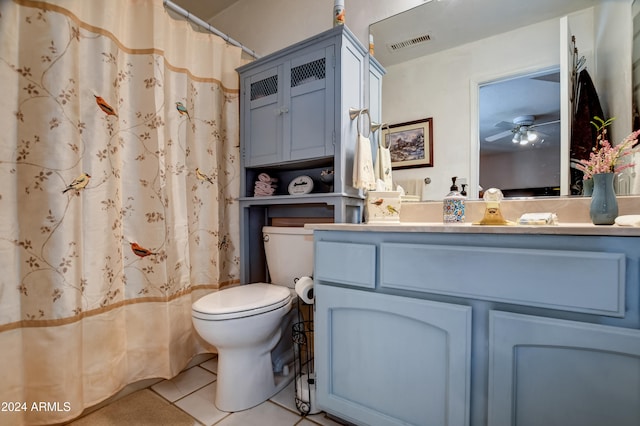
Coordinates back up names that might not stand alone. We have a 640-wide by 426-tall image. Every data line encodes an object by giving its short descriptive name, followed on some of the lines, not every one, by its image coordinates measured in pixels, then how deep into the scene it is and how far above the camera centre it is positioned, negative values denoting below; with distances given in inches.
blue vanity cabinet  27.1 -13.7
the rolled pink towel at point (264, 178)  69.9 +8.0
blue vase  35.9 +1.0
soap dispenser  45.4 +0.1
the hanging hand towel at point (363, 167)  53.4 +8.3
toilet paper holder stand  49.5 -32.8
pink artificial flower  37.1 +7.2
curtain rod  58.4 +42.4
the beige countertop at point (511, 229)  26.6 -2.2
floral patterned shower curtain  40.3 +2.1
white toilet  46.9 -21.8
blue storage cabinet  55.0 +18.4
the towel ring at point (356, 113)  56.4 +19.5
